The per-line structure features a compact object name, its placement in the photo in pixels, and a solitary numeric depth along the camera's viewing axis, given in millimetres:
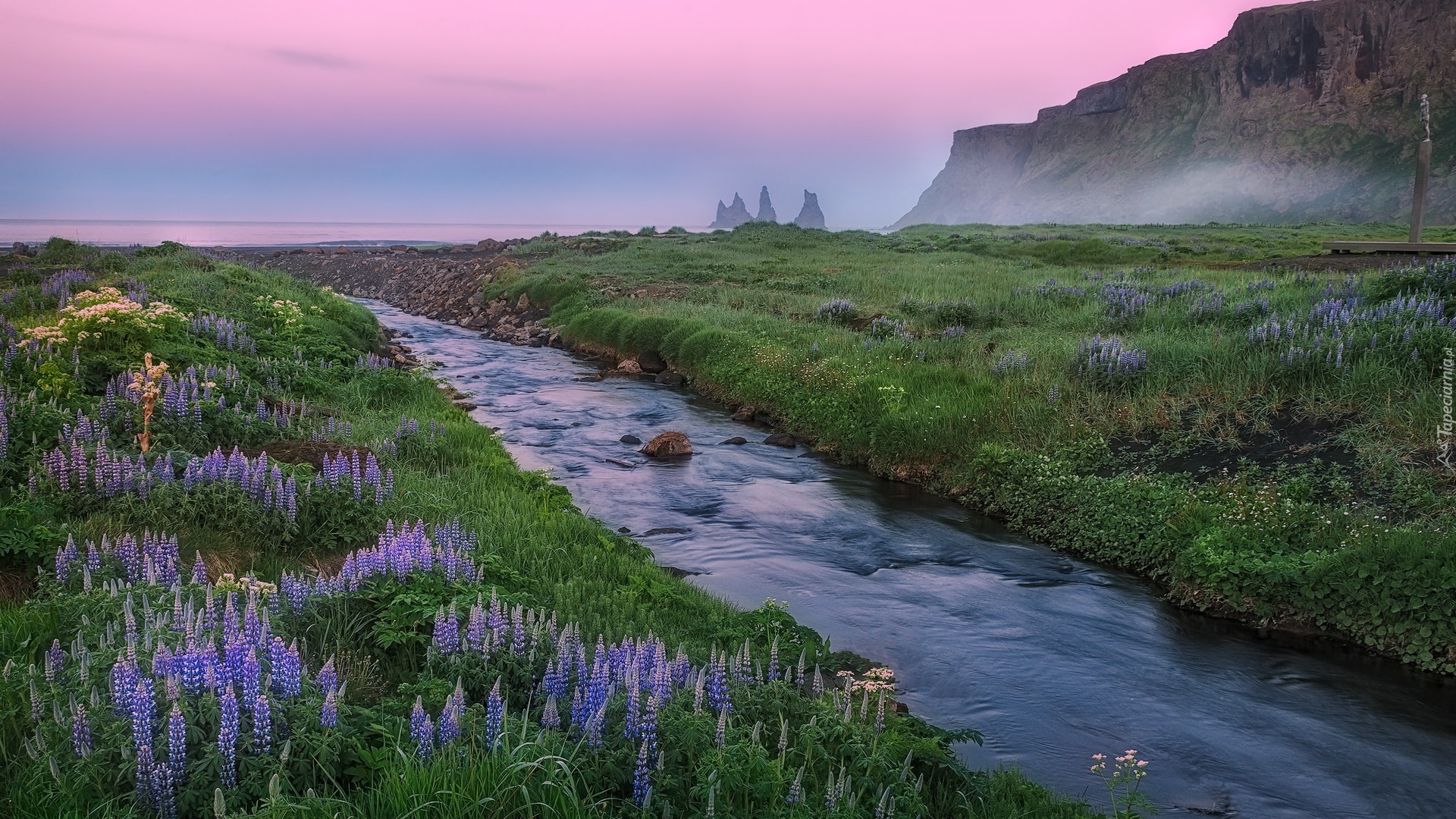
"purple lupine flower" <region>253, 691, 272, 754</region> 3838
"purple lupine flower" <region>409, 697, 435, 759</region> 4098
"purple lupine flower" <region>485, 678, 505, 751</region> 4293
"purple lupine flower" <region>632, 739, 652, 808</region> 4191
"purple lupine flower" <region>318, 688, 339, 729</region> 4102
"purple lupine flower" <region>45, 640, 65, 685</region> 4406
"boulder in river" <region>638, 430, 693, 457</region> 15609
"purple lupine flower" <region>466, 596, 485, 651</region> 5164
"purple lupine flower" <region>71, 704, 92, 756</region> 3799
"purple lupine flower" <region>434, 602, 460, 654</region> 5180
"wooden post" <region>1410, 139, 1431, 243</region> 21264
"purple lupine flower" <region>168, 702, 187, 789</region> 3678
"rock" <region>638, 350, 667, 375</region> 24406
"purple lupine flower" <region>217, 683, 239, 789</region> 3711
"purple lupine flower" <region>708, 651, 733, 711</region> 5017
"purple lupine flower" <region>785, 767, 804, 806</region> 4191
